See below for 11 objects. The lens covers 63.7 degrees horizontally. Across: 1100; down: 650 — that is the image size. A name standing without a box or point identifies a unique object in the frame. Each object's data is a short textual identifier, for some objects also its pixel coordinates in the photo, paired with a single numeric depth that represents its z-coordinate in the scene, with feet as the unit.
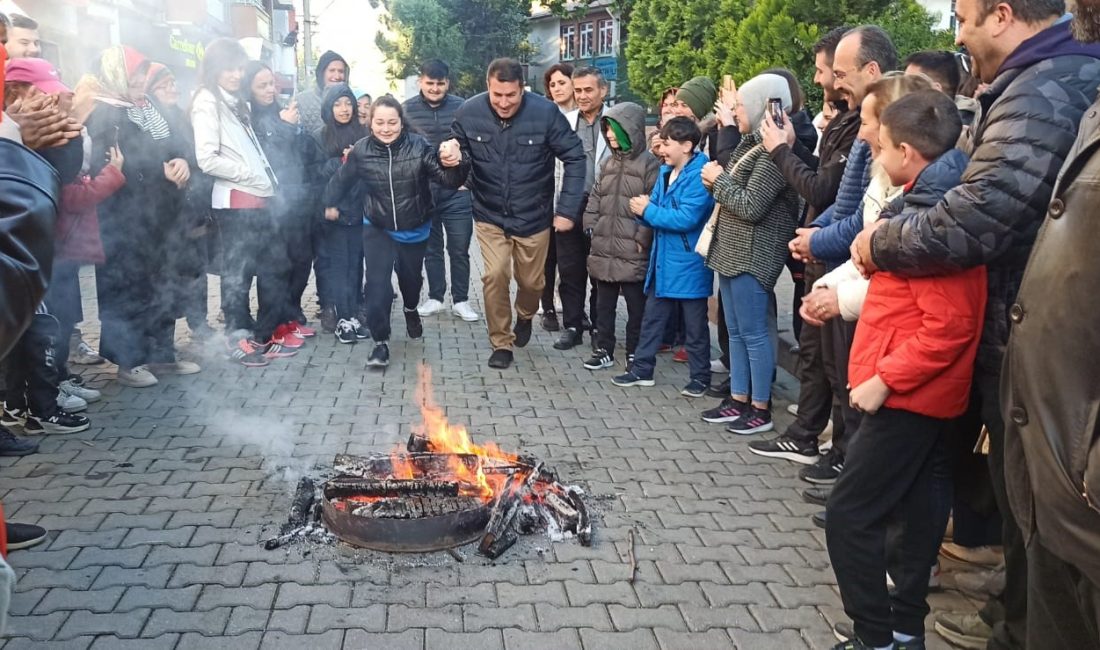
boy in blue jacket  20.92
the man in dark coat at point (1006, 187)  8.82
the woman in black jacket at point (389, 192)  23.68
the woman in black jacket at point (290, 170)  24.71
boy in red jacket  9.55
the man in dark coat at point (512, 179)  24.02
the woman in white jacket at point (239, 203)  22.62
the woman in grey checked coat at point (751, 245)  18.37
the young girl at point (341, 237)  26.81
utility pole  120.06
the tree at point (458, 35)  125.29
